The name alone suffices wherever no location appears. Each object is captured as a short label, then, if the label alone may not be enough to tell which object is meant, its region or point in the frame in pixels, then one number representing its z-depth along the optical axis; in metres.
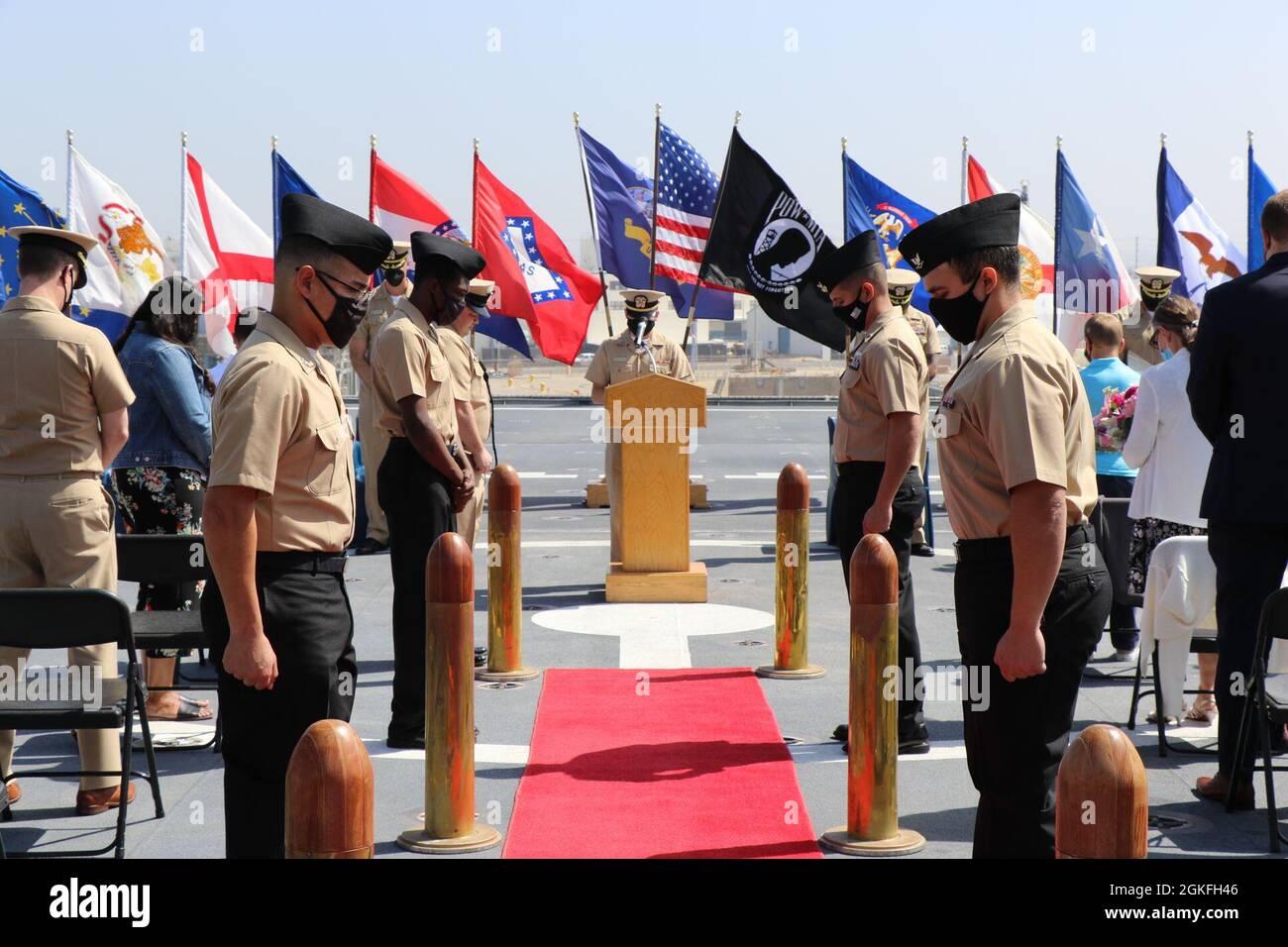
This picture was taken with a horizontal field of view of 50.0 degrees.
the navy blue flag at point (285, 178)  16.67
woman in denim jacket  7.04
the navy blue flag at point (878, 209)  17.09
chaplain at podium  13.15
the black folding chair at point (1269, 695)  5.18
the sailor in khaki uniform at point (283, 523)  3.92
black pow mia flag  12.62
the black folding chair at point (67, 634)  4.95
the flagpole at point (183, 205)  16.02
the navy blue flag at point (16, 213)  11.92
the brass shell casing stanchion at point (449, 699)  5.20
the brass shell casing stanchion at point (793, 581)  8.13
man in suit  5.58
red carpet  5.41
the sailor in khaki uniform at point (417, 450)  6.66
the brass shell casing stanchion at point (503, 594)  8.16
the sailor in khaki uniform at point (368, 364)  12.05
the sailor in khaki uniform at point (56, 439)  5.58
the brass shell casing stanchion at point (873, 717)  5.26
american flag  15.59
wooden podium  10.09
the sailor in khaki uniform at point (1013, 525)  3.88
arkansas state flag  16.83
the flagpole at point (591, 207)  16.23
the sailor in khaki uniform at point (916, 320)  11.77
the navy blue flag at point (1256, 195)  17.89
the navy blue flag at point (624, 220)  16.48
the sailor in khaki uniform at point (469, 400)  7.73
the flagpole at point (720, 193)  12.65
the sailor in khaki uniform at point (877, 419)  6.49
